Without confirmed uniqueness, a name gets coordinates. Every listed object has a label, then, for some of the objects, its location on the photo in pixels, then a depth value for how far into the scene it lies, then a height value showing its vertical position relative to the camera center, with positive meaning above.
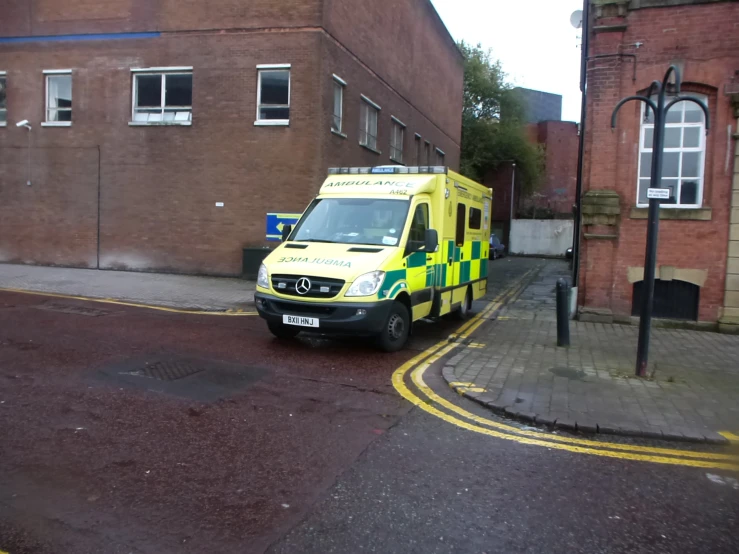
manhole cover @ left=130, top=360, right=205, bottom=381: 6.71 -1.57
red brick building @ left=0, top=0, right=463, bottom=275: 16.53 +3.32
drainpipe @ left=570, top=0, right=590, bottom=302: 11.94 +1.91
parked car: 36.62 -0.01
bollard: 9.12 -0.98
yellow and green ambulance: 7.73 -0.21
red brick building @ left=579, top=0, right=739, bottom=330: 10.77 +1.67
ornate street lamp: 7.19 +0.23
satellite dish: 14.01 +5.42
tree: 44.25 +9.23
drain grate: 10.88 -1.47
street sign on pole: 7.06 +0.73
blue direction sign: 12.90 +0.40
